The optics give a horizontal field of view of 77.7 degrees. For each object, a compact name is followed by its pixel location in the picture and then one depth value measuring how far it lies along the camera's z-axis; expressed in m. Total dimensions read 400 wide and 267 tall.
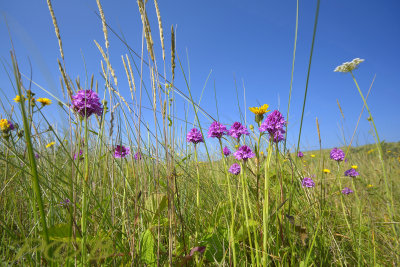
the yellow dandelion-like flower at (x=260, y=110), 0.33
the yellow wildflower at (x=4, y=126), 0.40
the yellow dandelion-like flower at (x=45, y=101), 0.55
